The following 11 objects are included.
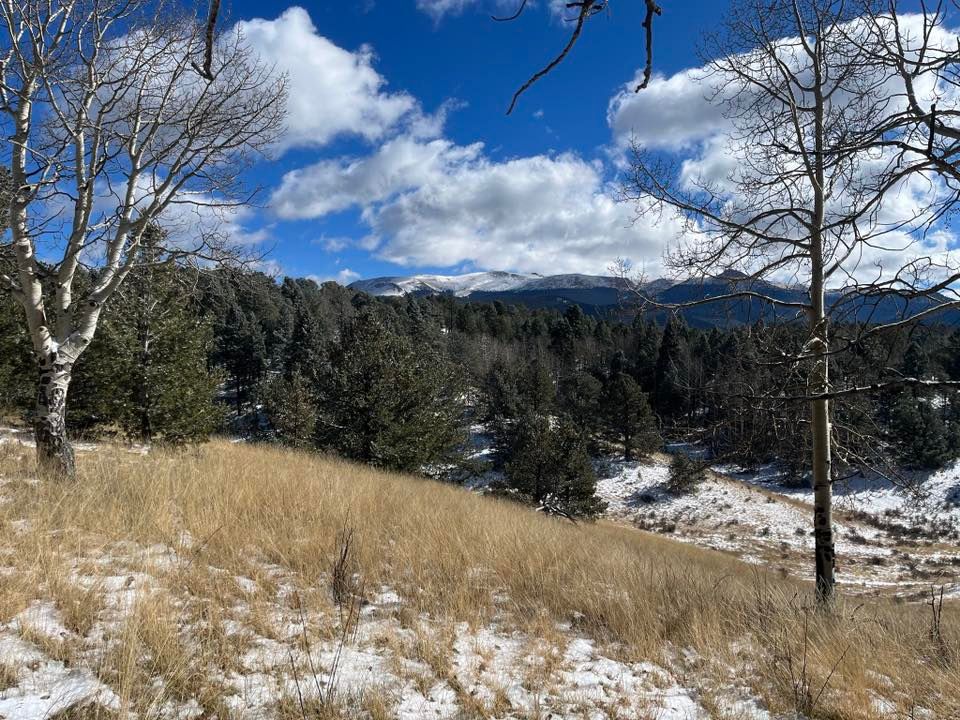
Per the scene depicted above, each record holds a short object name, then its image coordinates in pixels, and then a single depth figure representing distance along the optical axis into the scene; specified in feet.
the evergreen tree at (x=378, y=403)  59.77
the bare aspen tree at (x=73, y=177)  17.97
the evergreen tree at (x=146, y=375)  41.60
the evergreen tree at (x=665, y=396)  159.22
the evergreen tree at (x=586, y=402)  136.05
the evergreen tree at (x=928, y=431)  105.19
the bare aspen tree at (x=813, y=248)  15.28
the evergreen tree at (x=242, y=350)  175.83
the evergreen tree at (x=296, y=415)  73.61
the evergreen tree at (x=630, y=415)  123.34
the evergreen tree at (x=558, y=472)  79.66
